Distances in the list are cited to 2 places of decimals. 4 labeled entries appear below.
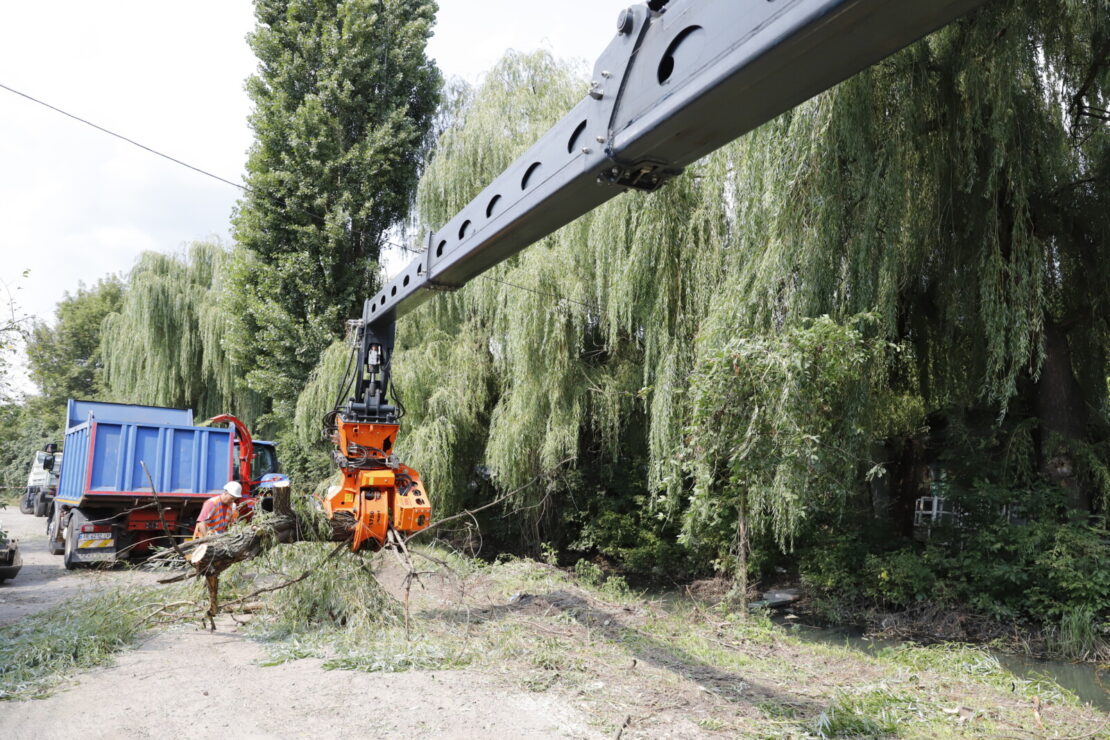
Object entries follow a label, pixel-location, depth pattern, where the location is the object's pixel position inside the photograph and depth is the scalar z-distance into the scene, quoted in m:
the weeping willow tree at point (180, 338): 16.81
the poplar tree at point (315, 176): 13.45
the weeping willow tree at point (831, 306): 5.99
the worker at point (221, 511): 6.46
